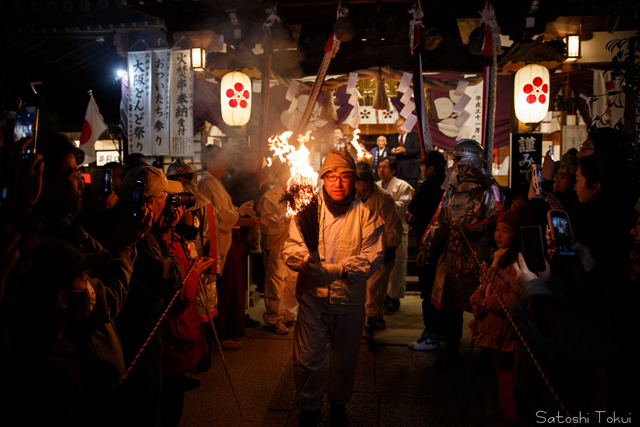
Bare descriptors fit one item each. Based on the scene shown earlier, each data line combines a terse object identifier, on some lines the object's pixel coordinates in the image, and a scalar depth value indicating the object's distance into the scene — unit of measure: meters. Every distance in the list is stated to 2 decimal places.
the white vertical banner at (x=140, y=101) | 10.14
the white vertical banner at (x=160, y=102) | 10.12
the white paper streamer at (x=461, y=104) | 7.76
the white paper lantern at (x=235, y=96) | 8.41
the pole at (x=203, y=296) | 3.77
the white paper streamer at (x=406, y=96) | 7.47
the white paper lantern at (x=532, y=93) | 7.74
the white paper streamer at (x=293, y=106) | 8.41
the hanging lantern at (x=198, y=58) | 9.35
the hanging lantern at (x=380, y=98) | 8.04
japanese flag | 11.38
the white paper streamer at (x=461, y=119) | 8.03
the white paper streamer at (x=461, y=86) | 7.96
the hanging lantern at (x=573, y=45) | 7.95
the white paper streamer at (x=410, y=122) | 7.77
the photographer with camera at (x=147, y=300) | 2.70
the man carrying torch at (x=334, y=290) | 3.59
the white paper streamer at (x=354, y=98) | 7.99
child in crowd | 3.55
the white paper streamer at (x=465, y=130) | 9.30
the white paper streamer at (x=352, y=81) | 7.61
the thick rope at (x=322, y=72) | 7.14
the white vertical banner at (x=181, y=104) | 10.16
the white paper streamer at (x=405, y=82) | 7.41
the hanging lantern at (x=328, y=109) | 9.12
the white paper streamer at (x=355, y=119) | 8.55
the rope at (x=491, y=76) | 6.68
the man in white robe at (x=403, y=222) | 7.34
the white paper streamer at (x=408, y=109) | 7.66
